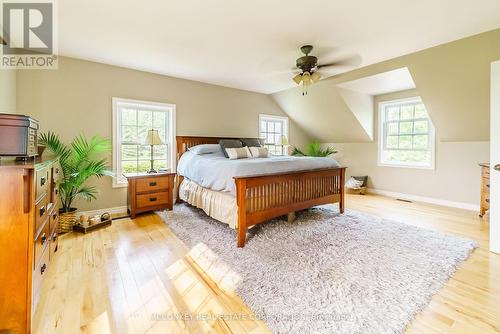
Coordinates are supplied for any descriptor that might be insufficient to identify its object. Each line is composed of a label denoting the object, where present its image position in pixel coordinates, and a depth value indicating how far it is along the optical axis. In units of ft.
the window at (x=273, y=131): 18.54
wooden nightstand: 11.13
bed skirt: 8.77
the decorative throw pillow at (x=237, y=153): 12.29
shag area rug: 4.81
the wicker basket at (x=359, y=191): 17.31
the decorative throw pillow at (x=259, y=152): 13.57
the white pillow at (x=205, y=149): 12.60
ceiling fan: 9.73
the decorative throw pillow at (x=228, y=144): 13.04
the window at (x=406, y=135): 14.85
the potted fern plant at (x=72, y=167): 9.56
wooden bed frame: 8.05
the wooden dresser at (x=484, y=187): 10.87
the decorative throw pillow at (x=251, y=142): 15.29
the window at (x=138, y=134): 12.16
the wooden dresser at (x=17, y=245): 3.95
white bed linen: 8.59
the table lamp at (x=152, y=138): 11.74
